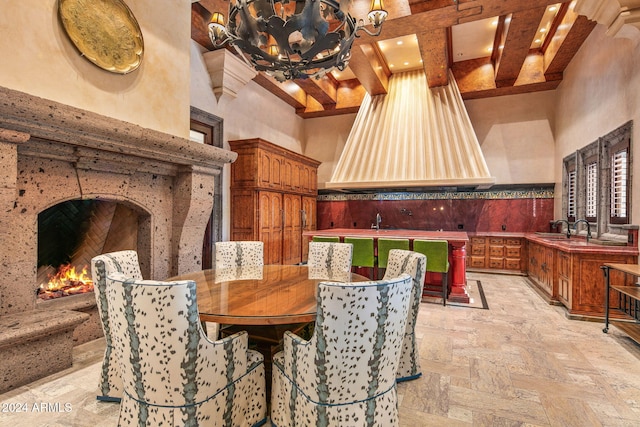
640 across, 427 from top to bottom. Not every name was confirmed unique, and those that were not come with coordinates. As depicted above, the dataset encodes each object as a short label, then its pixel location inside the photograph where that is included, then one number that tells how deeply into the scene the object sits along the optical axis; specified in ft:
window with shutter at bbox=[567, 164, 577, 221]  17.47
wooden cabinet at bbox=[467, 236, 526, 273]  19.70
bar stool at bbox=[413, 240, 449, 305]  13.26
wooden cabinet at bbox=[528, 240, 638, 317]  11.04
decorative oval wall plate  8.29
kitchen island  14.01
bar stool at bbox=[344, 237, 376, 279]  14.84
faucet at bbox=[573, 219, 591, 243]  12.76
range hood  19.02
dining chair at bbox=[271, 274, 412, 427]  4.37
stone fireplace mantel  7.25
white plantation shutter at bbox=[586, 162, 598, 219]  14.64
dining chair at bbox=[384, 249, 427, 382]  7.07
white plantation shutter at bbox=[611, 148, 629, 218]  11.80
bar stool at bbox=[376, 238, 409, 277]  14.37
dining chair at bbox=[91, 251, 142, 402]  6.15
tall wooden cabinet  17.78
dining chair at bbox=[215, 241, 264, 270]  10.05
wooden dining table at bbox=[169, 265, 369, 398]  5.21
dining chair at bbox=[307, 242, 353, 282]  9.81
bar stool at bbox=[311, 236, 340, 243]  15.61
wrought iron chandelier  5.78
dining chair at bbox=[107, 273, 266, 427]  4.46
